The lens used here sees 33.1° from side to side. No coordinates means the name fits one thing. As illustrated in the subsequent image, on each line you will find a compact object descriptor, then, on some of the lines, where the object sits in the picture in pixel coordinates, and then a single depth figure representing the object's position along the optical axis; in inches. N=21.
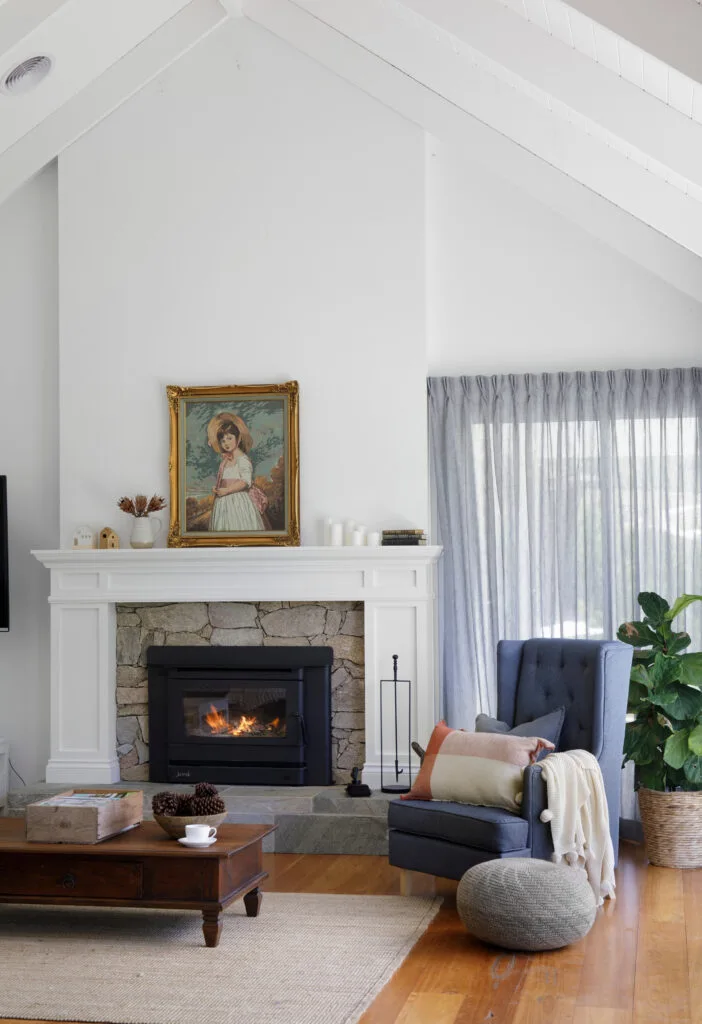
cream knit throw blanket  178.9
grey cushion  197.6
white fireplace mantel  245.0
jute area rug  139.5
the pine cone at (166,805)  170.6
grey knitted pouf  156.3
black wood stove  247.0
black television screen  254.7
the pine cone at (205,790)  175.2
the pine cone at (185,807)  170.7
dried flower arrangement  251.8
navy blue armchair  176.9
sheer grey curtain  247.3
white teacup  165.8
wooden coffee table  162.2
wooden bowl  168.9
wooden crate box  167.8
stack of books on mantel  244.1
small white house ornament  255.6
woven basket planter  210.2
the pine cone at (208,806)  171.0
